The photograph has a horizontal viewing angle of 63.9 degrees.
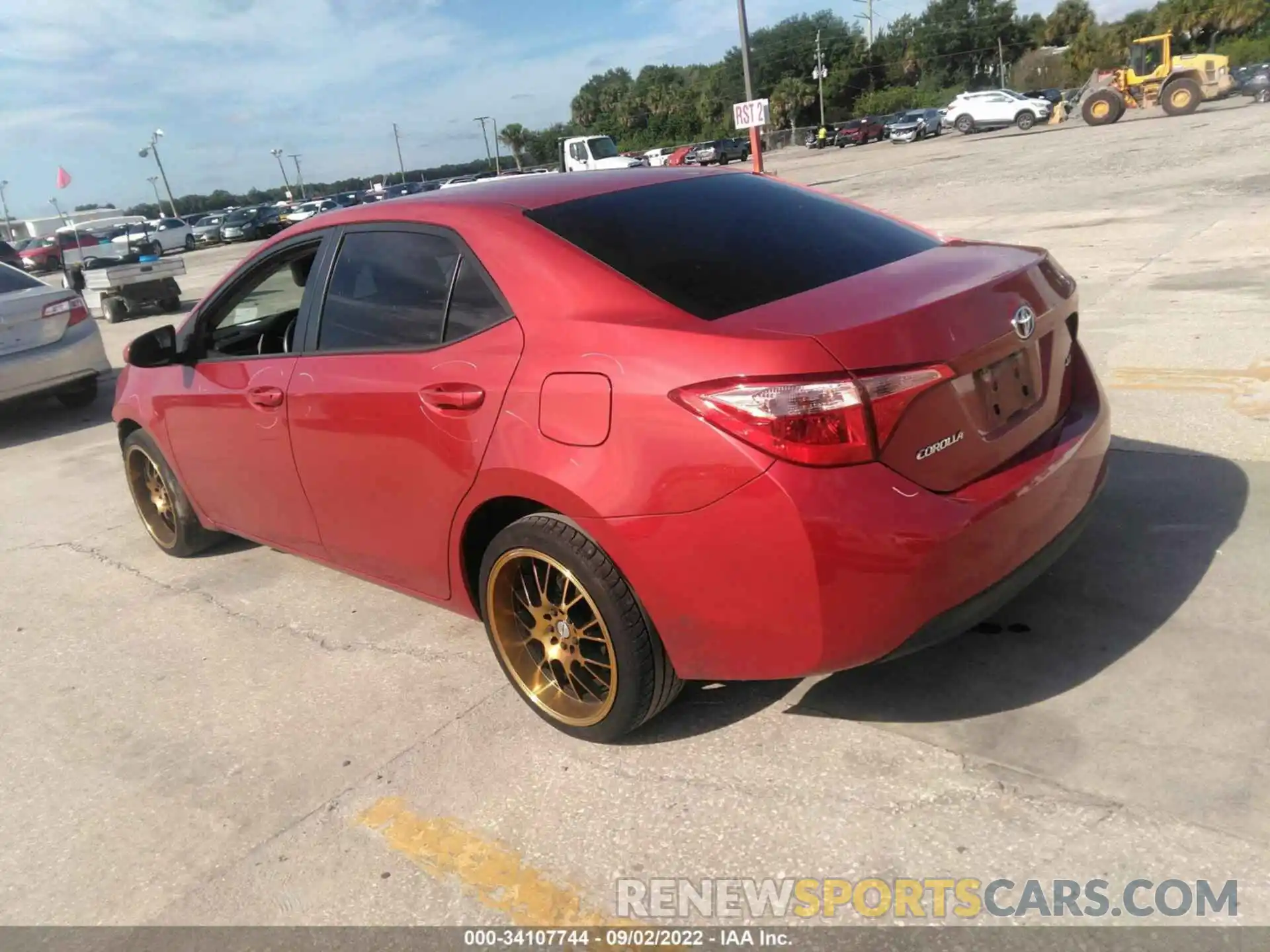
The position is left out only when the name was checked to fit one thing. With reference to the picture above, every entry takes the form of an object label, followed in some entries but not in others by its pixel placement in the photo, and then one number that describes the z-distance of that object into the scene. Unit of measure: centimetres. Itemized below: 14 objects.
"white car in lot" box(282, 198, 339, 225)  4692
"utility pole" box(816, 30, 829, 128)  7450
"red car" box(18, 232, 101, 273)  3831
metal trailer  1705
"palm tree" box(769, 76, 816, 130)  8162
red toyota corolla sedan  248
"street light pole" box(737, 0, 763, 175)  2869
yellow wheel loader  3325
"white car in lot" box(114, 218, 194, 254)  4391
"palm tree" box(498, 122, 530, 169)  10338
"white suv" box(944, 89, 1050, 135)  4112
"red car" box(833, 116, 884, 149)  5488
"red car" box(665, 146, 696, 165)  5333
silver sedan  841
